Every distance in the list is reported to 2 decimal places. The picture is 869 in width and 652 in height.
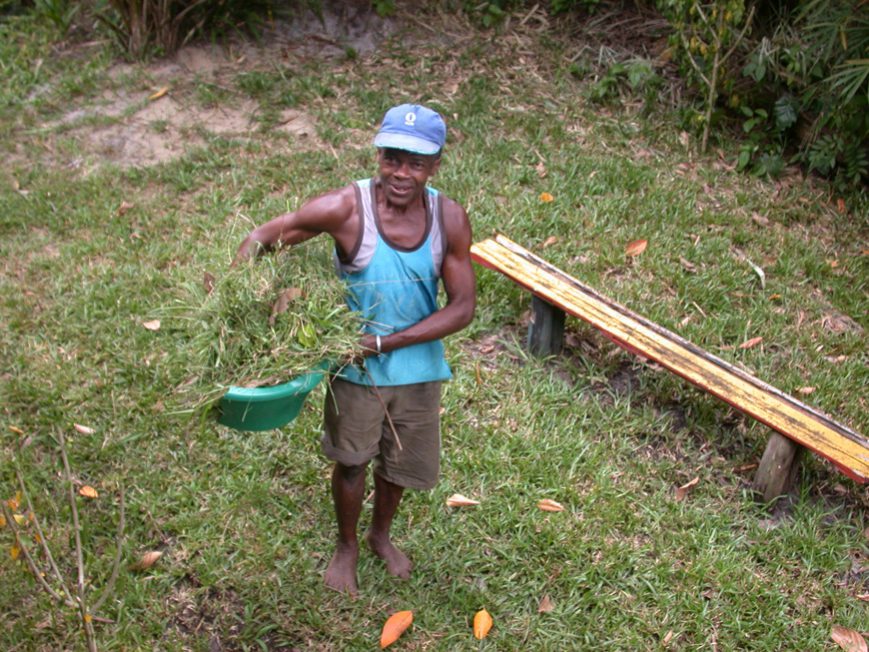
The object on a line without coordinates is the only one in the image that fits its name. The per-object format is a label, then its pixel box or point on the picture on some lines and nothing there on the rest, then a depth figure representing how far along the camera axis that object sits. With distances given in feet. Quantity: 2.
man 9.91
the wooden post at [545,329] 15.69
